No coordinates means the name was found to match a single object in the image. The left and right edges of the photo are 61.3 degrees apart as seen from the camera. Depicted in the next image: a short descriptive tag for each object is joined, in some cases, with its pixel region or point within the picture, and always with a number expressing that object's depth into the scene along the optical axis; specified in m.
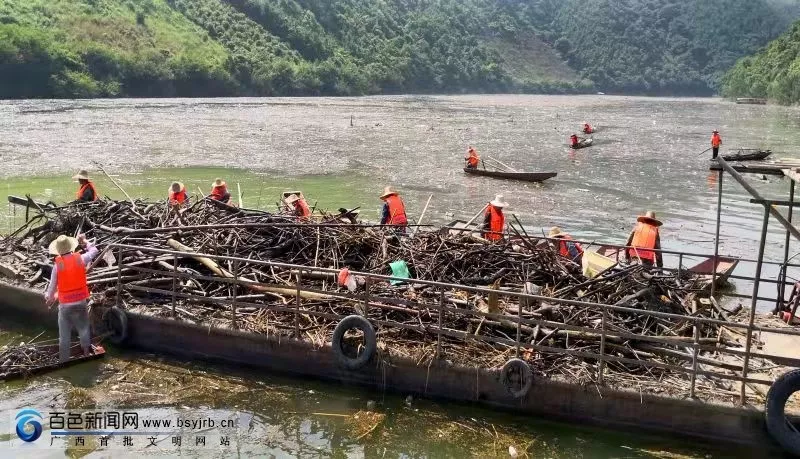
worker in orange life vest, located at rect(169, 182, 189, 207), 13.98
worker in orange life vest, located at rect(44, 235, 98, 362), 8.68
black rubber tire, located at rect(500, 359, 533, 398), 7.86
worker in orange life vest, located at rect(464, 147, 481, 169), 30.78
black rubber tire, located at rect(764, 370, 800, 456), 6.96
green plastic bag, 9.91
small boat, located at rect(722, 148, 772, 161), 28.01
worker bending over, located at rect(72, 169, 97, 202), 13.77
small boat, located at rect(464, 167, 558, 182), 29.03
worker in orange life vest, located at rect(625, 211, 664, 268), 11.64
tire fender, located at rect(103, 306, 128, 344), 9.64
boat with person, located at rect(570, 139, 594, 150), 41.85
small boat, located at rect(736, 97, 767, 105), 102.06
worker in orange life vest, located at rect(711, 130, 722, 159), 33.72
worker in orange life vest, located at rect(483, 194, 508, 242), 12.55
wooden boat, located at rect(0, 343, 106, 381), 8.83
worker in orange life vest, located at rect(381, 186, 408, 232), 12.66
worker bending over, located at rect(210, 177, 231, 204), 14.58
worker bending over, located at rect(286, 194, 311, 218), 13.09
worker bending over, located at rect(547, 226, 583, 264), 11.67
